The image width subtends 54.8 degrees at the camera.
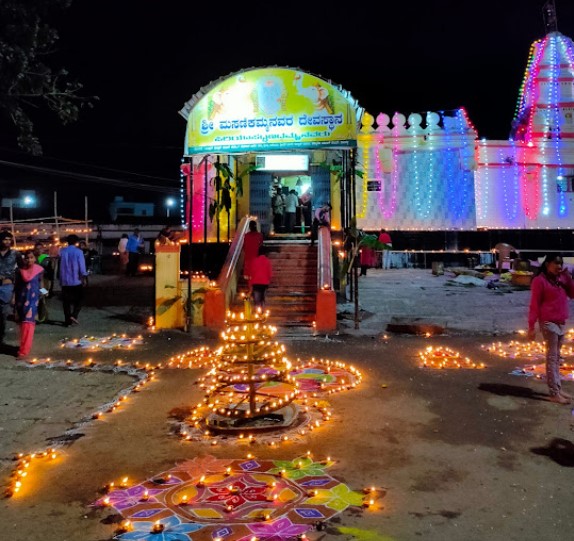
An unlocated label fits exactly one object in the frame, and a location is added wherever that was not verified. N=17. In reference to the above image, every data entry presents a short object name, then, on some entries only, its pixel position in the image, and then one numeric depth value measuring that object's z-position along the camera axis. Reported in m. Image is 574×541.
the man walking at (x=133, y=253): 19.59
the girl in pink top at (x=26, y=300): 8.84
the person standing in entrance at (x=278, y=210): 20.03
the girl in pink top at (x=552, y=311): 6.45
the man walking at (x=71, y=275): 11.62
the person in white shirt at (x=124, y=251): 19.81
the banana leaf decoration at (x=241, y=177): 18.81
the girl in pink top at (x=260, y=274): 11.52
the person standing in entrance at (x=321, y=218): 16.73
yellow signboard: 12.55
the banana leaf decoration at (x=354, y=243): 12.53
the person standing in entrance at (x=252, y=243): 12.80
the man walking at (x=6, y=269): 8.99
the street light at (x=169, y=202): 47.91
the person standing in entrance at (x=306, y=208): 20.92
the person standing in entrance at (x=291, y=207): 19.64
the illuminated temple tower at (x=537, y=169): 23.11
